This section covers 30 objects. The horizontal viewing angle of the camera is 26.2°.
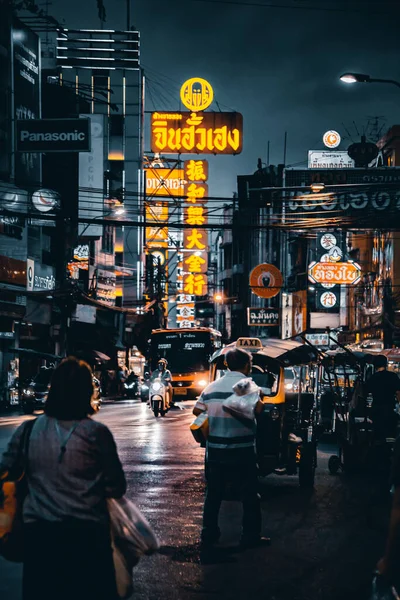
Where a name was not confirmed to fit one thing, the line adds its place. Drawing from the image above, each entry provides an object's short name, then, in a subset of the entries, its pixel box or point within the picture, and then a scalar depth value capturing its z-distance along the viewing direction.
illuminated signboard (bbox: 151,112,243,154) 47.53
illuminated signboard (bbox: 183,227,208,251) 54.12
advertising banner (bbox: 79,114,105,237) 48.53
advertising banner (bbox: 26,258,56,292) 39.53
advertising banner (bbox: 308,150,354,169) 67.88
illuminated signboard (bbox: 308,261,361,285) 46.72
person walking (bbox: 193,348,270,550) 8.20
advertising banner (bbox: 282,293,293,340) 67.55
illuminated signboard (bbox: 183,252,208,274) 57.34
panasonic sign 26.91
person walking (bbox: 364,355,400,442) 13.60
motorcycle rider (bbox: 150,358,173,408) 30.31
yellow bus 39.94
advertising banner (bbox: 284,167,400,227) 37.00
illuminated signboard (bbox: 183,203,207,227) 48.17
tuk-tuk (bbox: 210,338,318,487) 12.31
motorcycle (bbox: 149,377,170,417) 30.31
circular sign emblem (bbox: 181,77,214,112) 47.69
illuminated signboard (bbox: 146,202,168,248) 66.69
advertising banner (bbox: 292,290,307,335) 62.84
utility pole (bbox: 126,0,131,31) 56.71
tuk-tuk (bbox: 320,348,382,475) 14.23
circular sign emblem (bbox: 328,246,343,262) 50.91
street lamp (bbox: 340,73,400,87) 20.28
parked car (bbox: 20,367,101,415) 33.09
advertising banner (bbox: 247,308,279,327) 59.19
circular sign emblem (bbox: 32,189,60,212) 39.72
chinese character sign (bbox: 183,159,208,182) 49.62
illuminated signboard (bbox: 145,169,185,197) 57.97
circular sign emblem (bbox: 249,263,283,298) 42.91
